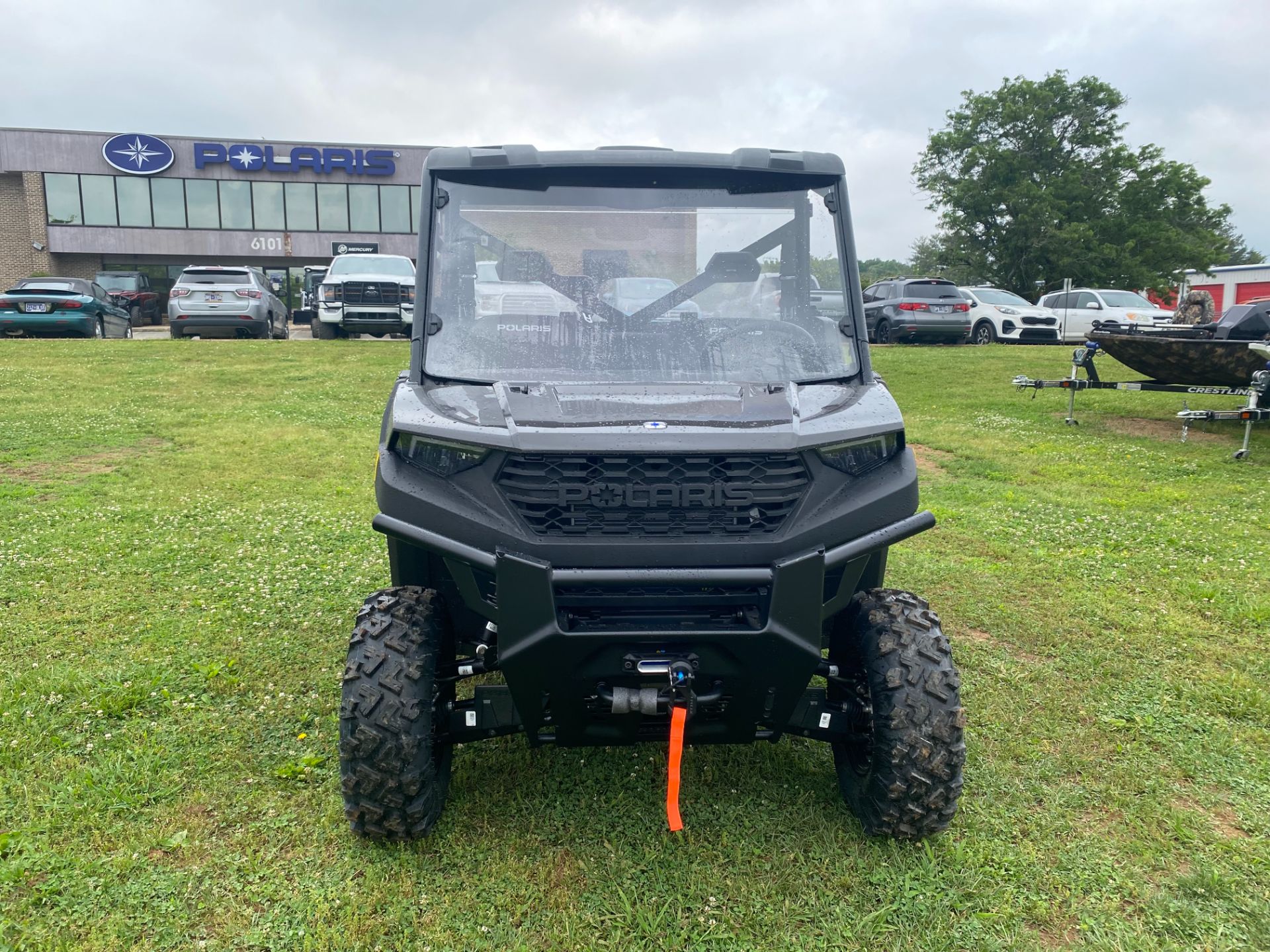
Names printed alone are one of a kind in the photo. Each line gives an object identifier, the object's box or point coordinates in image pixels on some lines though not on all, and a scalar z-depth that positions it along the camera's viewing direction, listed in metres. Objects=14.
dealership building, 40.62
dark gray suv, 21.95
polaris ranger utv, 2.85
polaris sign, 41.19
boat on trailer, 10.23
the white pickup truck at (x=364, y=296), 17.73
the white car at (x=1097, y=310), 23.44
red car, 29.73
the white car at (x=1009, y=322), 23.73
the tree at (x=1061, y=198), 40.09
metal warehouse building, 51.88
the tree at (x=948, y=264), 43.50
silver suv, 19.62
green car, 20.16
